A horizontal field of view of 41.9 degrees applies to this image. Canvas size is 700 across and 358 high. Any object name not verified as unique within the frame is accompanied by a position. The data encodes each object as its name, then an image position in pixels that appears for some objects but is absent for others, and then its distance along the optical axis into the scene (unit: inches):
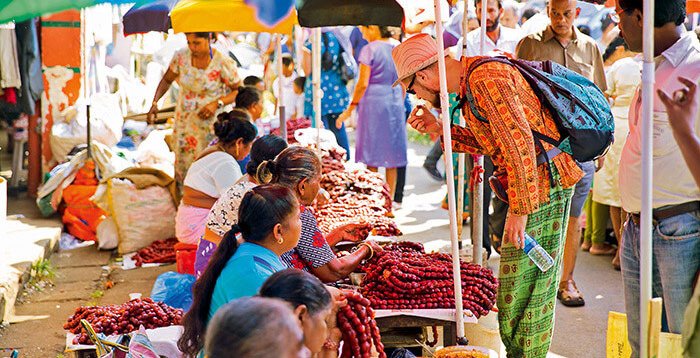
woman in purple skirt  374.9
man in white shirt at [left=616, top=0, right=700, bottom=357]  150.2
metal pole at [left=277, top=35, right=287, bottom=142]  270.7
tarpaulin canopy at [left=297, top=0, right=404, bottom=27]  246.1
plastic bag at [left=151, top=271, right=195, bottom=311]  233.9
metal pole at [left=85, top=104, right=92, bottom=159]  336.8
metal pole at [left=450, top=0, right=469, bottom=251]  208.5
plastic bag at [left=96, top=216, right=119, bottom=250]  324.8
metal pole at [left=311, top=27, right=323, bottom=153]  280.3
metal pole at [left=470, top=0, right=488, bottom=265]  213.2
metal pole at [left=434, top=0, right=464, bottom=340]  157.1
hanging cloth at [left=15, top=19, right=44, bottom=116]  371.6
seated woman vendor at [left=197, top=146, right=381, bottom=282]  176.4
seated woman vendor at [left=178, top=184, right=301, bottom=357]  135.6
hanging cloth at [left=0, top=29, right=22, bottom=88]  366.9
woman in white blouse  249.0
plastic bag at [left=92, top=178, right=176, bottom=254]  317.1
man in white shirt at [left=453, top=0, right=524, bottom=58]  302.5
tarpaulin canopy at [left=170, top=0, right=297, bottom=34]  223.1
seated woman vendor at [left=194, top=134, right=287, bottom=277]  196.4
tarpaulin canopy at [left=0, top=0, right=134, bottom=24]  124.9
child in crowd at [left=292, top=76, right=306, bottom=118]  463.8
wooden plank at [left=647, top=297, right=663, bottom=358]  122.1
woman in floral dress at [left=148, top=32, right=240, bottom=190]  337.1
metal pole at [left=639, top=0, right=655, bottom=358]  119.3
